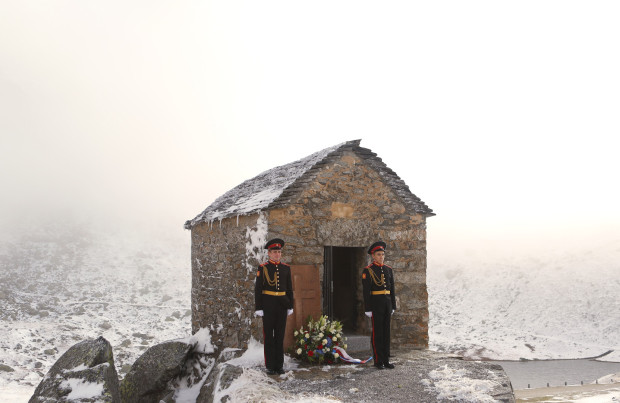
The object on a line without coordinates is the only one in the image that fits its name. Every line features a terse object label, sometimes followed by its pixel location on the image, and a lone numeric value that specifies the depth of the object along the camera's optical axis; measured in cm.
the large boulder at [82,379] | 805
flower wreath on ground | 782
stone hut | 832
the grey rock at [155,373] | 988
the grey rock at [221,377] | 652
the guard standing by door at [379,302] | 762
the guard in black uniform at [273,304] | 736
